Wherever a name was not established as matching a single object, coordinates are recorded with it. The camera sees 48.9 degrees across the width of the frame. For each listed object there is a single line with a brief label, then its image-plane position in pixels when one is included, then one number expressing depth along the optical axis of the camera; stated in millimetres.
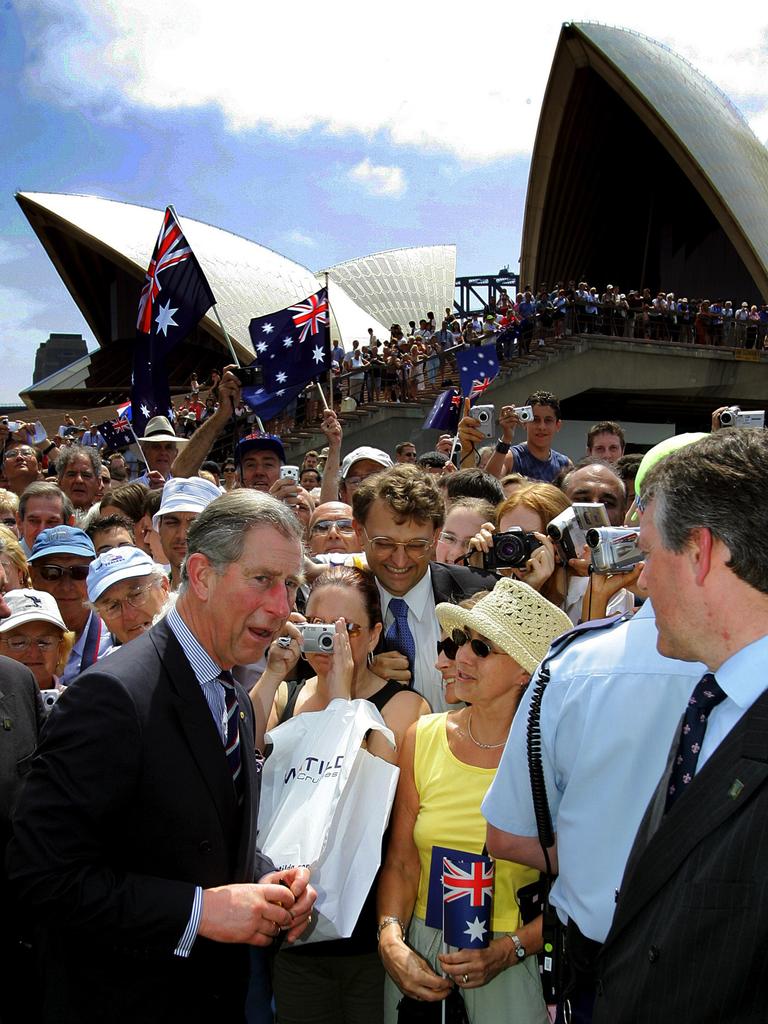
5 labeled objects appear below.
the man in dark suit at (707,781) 1294
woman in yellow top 2221
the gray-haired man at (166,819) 1681
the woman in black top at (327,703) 2477
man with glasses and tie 3121
